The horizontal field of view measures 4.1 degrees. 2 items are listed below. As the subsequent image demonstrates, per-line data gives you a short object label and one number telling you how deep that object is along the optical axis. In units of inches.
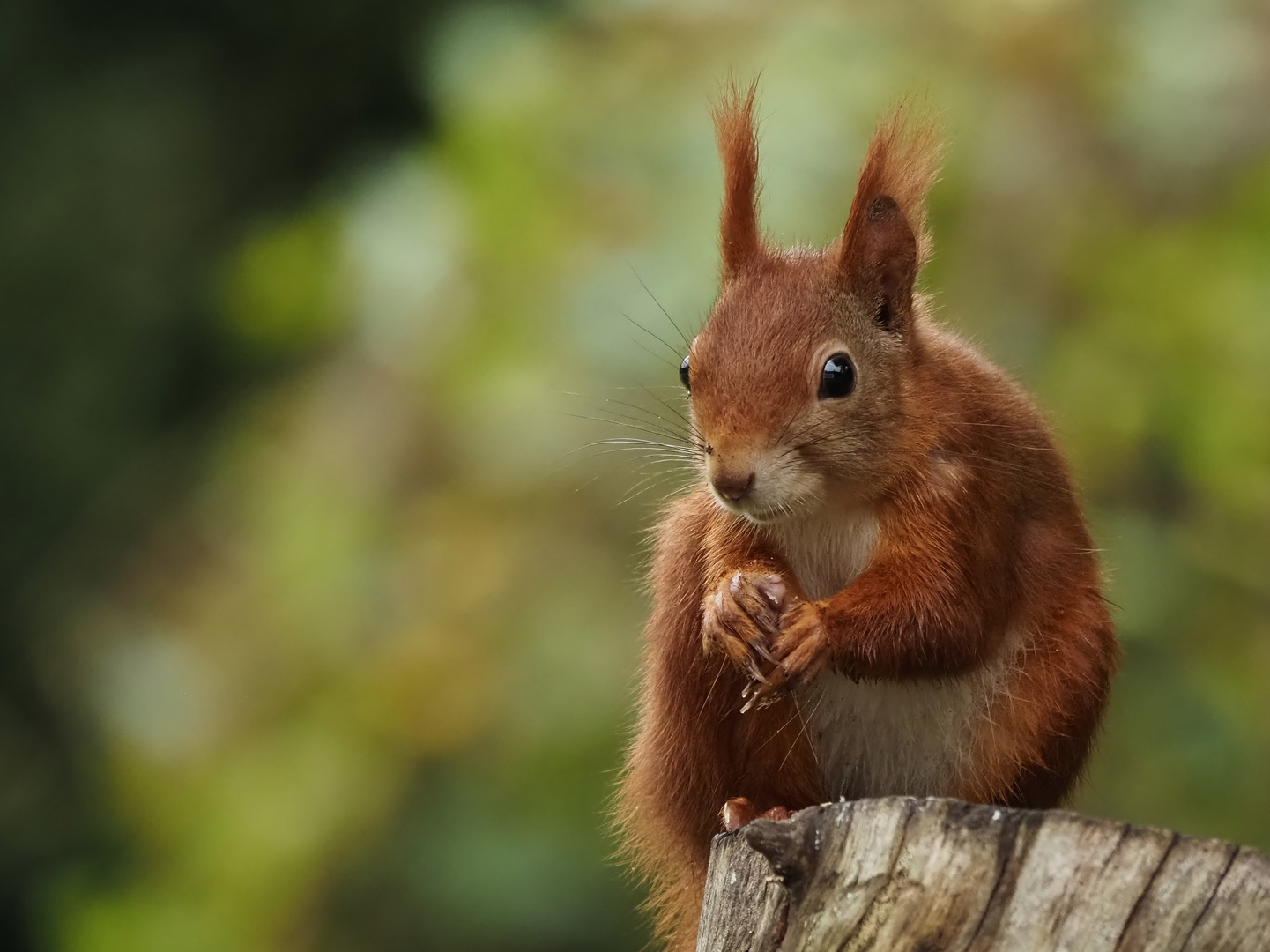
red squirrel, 179.7
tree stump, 174.9
